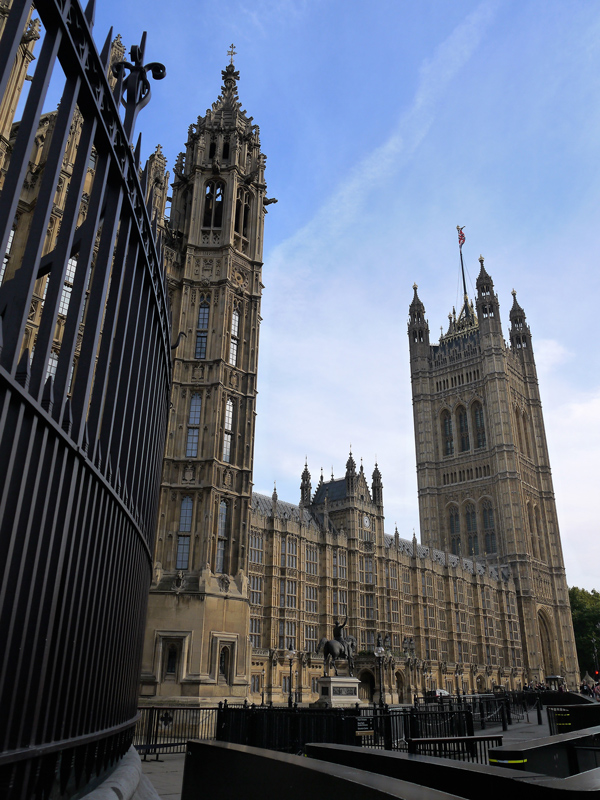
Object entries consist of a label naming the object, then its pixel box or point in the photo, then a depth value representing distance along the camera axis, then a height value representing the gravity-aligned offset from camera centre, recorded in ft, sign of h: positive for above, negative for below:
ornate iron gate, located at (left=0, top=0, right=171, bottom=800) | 12.09 +4.67
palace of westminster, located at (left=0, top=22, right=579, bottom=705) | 68.59 +34.72
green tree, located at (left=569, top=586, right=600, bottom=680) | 335.06 +22.33
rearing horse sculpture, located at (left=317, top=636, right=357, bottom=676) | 85.25 +2.59
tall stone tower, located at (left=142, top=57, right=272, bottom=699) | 66.08 +28.38
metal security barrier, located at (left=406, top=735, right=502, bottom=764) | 29.66 -4.21
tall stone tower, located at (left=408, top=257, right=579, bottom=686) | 311.06 +103.89
